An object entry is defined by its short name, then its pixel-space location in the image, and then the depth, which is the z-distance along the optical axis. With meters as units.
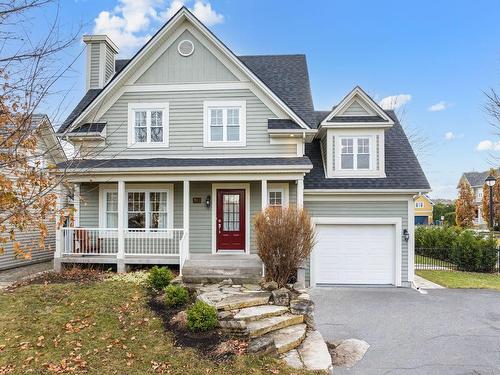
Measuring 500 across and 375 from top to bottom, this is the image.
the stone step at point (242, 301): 7.18
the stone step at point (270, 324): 6.27
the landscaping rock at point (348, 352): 5.98
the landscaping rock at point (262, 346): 5.74
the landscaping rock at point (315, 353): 5.36
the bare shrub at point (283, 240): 8.64
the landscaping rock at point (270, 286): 8.48
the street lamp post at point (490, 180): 19.59
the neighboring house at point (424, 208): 60.53
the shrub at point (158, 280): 8.63
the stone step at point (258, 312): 6.69
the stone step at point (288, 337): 5.87
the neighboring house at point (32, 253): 12.95
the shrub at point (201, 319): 6.24
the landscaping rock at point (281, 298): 7.58
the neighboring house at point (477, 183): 51.94
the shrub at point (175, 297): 7.46
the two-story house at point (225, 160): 11.96
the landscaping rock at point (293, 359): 5.33
